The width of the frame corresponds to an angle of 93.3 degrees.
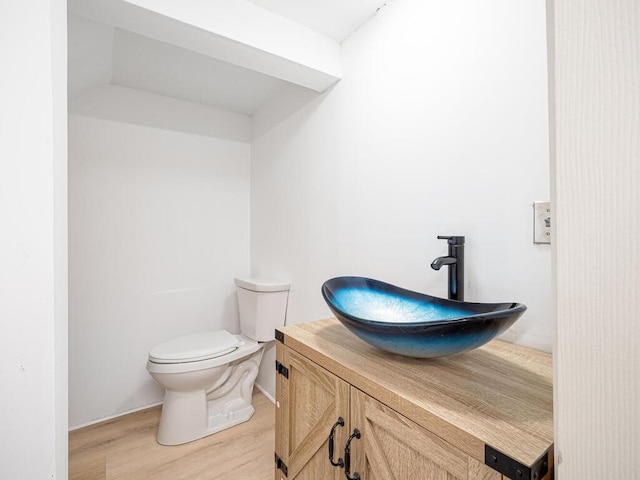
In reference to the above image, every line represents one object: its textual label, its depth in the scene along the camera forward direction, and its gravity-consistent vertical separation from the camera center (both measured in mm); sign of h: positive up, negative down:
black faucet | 994 -90
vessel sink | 645 -216
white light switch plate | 842 +45
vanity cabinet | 517 -349
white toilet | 1664 -731
